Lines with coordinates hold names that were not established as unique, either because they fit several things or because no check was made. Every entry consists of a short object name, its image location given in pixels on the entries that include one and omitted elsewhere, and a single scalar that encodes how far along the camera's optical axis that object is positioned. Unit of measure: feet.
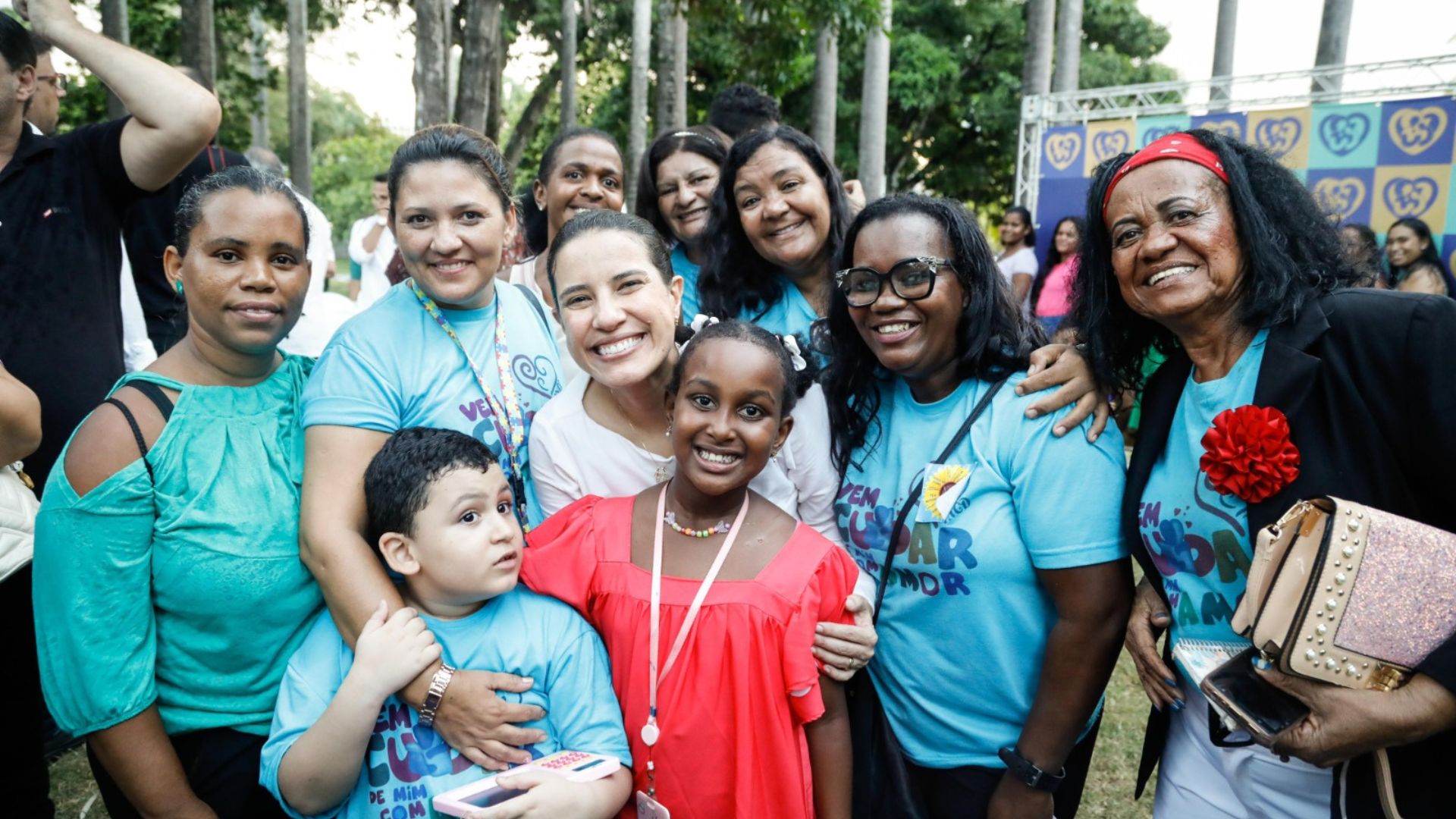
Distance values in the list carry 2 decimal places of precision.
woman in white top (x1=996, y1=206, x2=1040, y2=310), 36.55
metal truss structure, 37.11
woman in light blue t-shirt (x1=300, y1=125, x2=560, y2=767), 7.36
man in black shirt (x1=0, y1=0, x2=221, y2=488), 9.19
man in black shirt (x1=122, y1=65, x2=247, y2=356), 13.07
